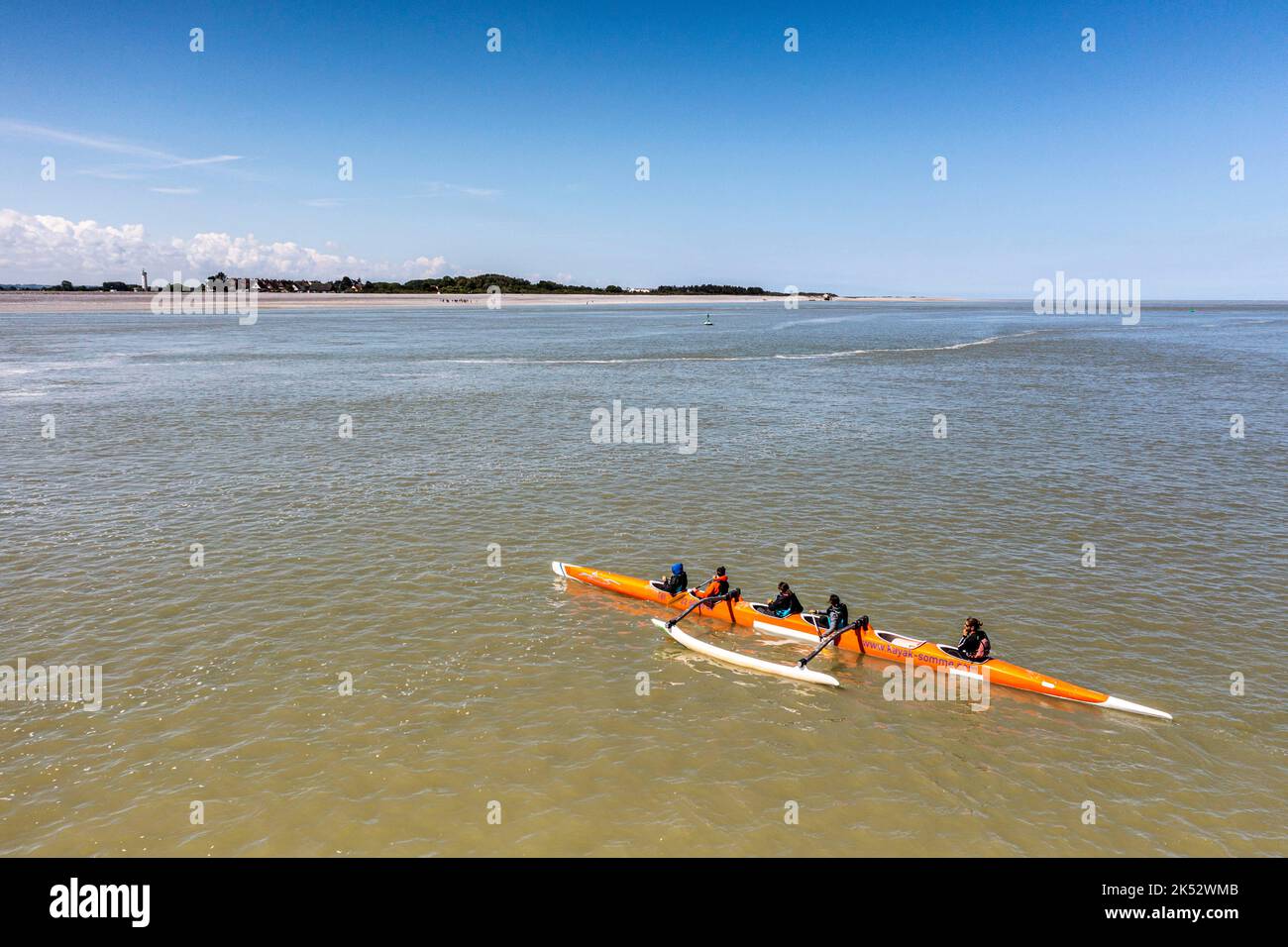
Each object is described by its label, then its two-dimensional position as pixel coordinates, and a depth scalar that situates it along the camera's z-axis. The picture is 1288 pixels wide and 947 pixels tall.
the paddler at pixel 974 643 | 16.33
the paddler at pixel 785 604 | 18.81
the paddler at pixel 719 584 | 19.61
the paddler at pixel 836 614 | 17.80
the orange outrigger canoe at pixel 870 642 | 15.78
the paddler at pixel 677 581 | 19.94
